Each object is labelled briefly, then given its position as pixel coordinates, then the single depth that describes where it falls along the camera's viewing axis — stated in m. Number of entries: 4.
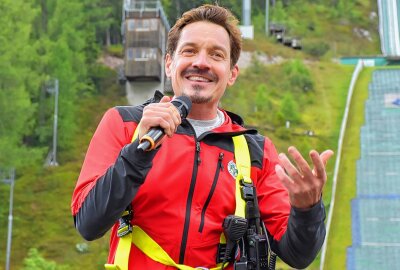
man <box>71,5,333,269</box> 2.74
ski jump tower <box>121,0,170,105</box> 36.00
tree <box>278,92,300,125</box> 34.12
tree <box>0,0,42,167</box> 27.12
